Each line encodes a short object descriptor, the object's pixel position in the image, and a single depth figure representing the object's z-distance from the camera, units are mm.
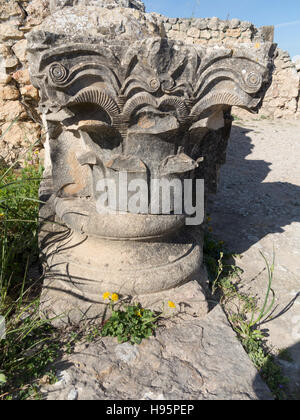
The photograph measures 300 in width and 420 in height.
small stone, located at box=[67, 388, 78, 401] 1424
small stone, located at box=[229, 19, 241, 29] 9742
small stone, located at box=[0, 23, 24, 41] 3719
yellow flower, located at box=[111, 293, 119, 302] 1794
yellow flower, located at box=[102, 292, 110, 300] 1792
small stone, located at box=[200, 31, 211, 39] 9930
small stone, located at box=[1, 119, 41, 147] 4172
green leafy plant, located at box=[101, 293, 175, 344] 1755
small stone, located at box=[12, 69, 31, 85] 3932
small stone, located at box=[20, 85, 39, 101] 3992
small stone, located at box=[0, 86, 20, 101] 3969
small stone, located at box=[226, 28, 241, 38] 9898
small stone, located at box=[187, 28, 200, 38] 10053
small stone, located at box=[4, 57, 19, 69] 3855
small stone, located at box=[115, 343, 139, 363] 1635
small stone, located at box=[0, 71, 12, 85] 3912
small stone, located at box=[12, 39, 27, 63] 3824
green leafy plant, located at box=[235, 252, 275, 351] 1885
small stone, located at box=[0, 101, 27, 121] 4059
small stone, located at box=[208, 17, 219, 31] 9670
